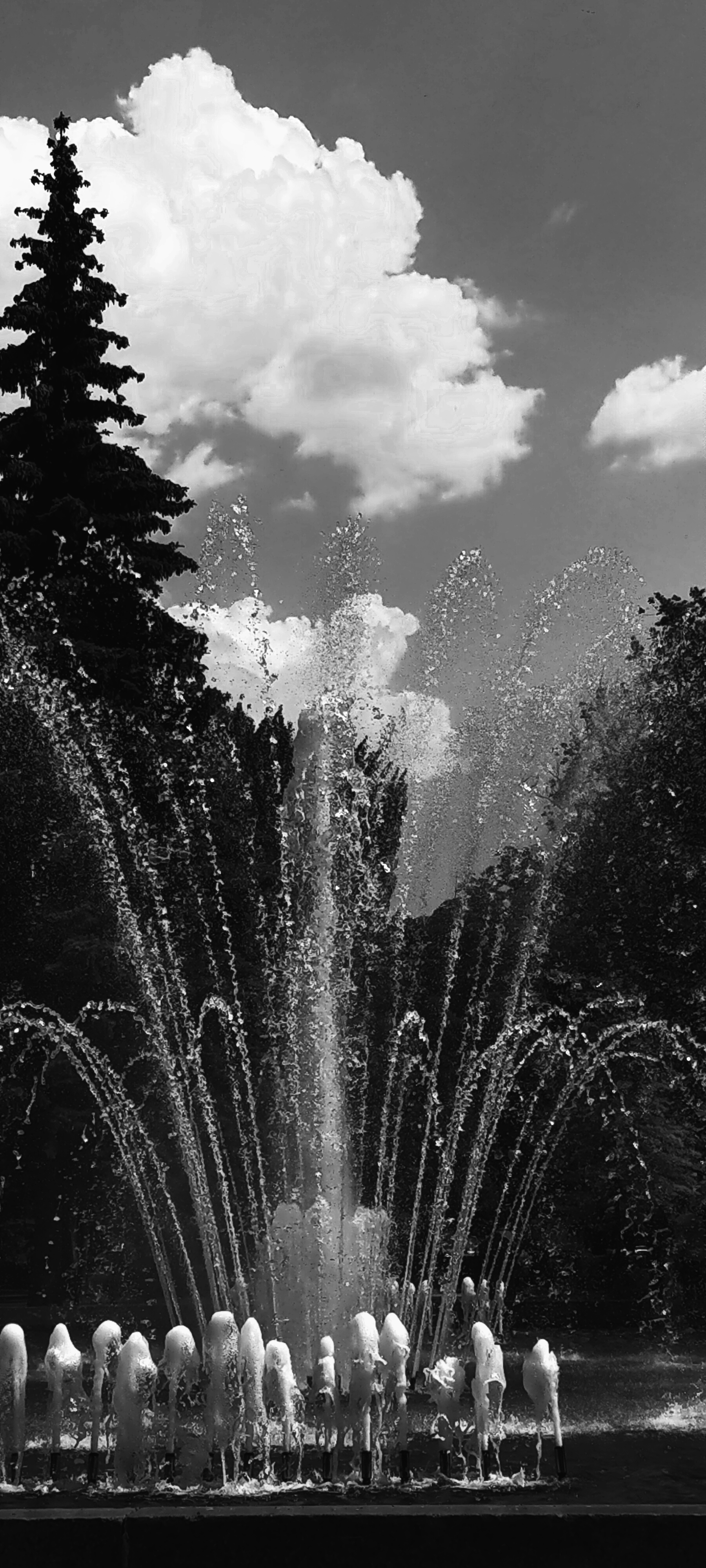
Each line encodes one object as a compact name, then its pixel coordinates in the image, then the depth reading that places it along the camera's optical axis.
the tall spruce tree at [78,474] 26.06
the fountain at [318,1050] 20.86
